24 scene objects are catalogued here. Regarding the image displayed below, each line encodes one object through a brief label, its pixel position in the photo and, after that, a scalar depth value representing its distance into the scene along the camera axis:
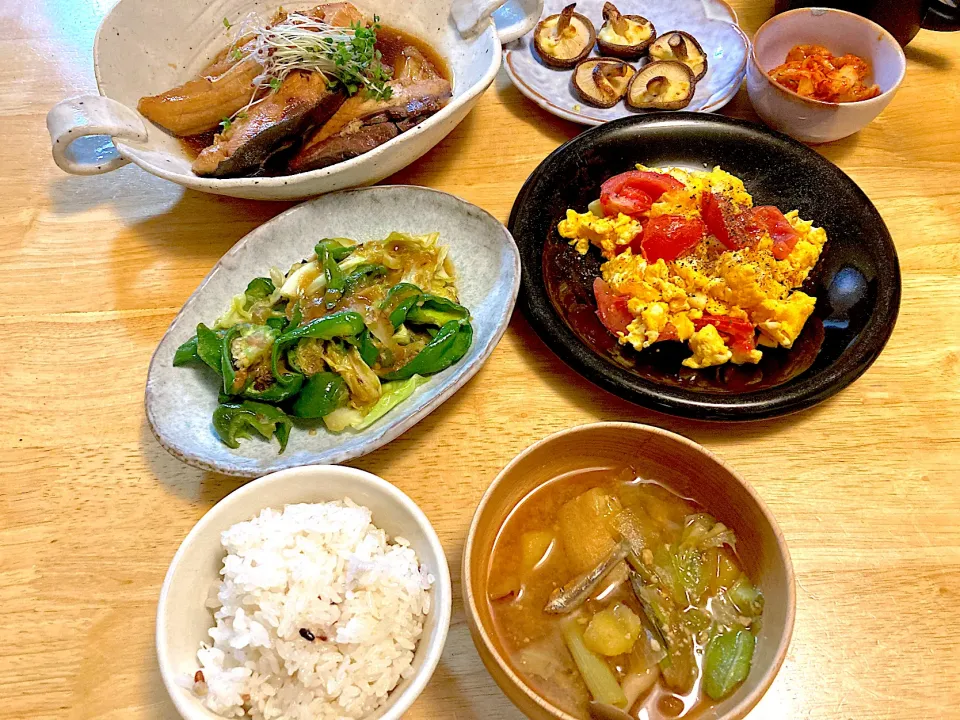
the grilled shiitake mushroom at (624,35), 0.59
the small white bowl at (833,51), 0.52
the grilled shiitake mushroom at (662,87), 0.56
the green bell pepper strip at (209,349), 0.43
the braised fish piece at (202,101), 0.52
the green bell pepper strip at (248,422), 0.42
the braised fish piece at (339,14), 0.56
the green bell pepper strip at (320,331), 0.43
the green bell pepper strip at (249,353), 0.42
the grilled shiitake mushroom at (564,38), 0.59
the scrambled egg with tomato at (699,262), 0.45
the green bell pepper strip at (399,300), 0.45
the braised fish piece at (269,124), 0.50
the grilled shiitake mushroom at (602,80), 0.56
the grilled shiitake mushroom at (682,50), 0.58
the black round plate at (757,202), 0.42
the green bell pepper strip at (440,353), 0.44
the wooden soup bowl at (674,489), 0.31
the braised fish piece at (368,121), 0.50
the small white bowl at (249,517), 0.32
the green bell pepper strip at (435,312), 0.46
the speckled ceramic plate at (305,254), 0.41
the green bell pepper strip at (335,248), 0.47
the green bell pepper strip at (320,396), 0.42
